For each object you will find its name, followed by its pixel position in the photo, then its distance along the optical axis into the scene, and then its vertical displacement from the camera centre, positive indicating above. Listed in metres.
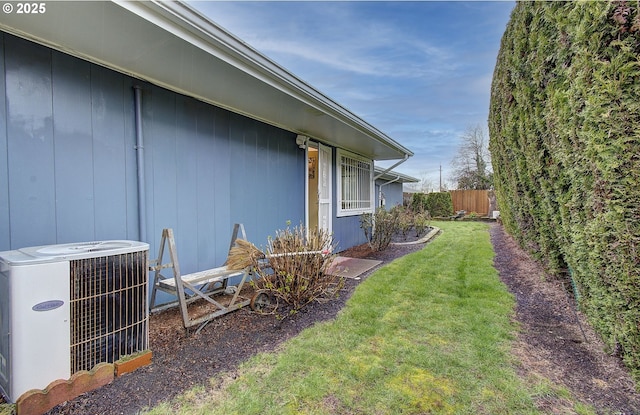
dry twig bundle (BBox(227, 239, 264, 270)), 2.94 -0.52
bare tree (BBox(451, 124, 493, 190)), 22.53 +3.80
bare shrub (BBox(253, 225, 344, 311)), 2.91 -0.66
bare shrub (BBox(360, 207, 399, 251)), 6.66 -0.55
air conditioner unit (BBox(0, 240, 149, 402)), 1.55 -0.62
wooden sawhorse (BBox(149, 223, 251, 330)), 2.47 -0.73
